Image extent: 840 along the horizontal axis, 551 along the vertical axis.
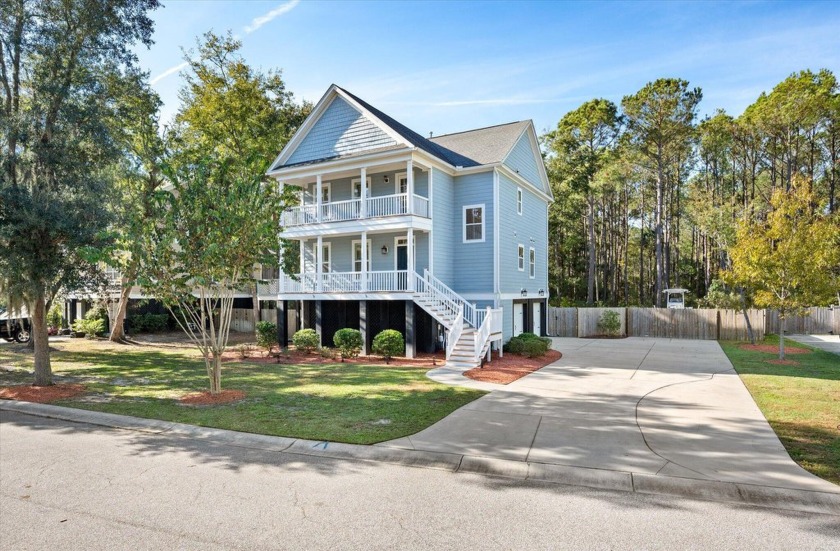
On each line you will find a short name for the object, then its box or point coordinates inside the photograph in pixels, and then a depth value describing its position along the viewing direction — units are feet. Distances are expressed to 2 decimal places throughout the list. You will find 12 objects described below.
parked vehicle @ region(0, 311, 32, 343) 74.46
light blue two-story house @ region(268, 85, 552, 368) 55.31
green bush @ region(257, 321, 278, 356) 58.65
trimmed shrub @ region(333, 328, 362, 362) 52.08
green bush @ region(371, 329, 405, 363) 50.90
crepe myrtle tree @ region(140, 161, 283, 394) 30.37
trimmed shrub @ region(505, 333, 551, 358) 52.37
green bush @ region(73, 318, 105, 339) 80.38
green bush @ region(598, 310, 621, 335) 77.97
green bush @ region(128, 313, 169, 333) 88.02
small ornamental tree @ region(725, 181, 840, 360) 48.39
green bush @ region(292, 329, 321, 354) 56.59
